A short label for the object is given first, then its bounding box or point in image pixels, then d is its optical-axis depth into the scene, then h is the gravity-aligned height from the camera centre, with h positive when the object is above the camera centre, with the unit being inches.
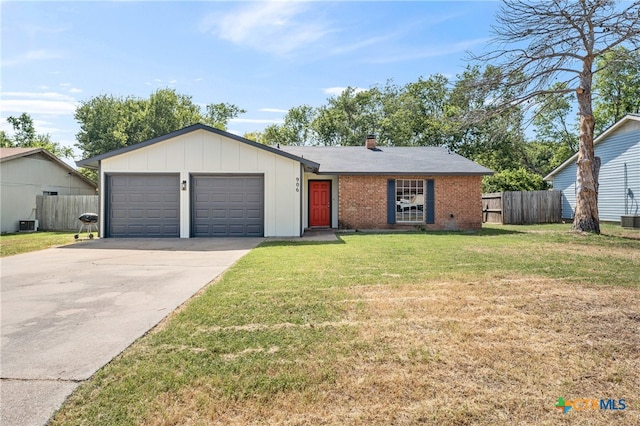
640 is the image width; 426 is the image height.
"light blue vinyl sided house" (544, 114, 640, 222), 639.1 +82.7
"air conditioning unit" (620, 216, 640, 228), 583.4 -11.0
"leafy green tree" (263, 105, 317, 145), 1475.1 +361.4
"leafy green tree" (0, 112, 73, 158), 1432.1 +328.5
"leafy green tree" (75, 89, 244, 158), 1317.7 +365.7
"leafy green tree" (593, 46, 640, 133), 1161.0 +395.8
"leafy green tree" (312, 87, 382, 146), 1337.4 +369.0
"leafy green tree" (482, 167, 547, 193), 909.8 +86.3
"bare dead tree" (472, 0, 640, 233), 433.7 +212.6
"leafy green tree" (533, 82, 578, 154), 1342.3 +329.2
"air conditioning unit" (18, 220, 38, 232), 654.5 -17.0
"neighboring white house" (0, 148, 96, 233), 637.9 +70.7
